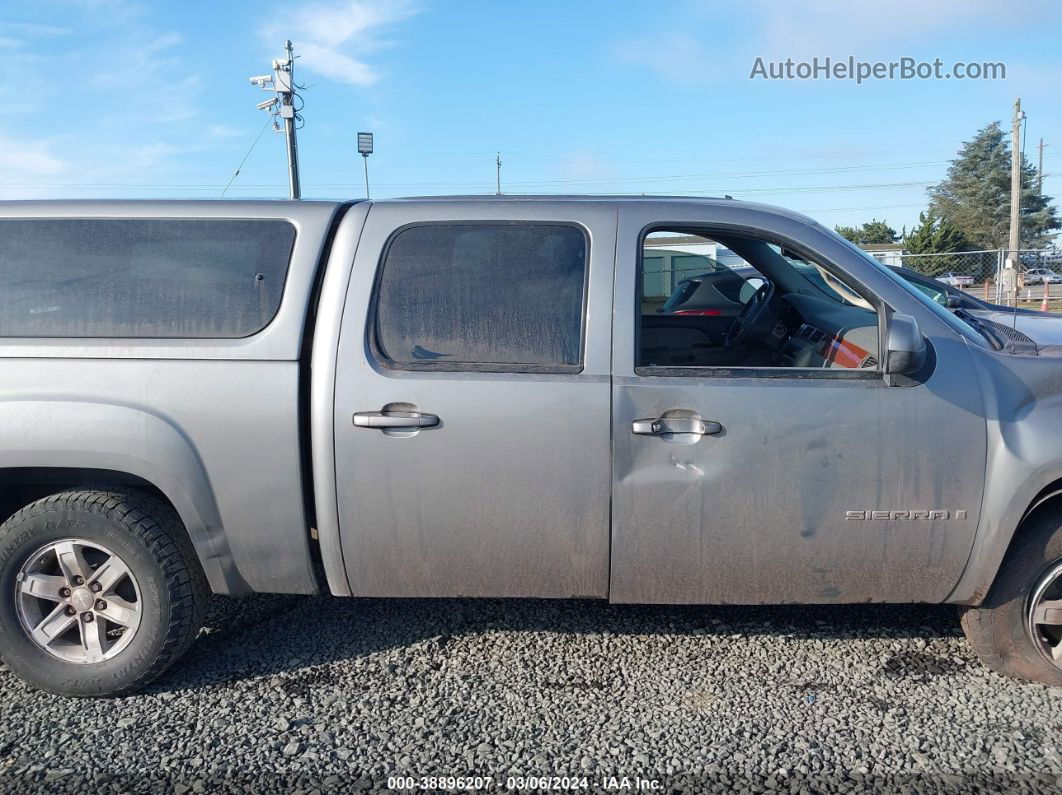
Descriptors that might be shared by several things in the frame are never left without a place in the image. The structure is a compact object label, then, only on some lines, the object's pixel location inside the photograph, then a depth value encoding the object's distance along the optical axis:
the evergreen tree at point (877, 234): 43.09
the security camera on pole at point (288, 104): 15.91
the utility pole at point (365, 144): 15.03
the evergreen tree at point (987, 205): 44.69
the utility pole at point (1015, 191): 17.25
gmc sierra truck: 2.99
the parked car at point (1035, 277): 31.98
